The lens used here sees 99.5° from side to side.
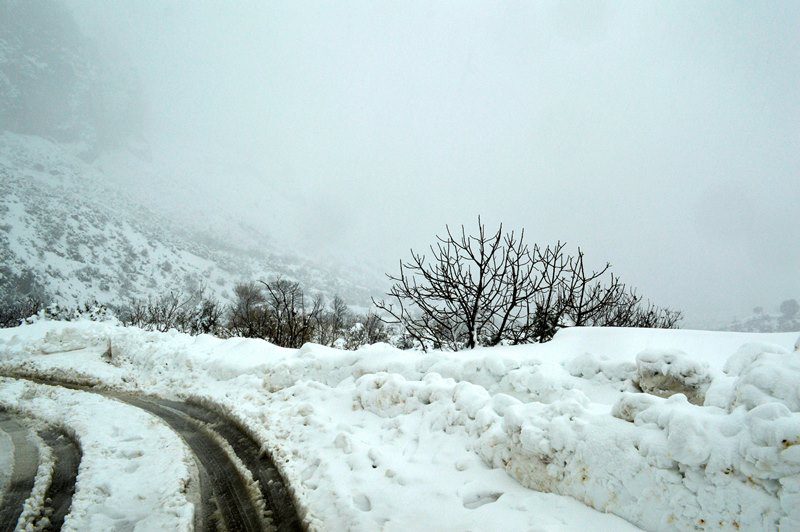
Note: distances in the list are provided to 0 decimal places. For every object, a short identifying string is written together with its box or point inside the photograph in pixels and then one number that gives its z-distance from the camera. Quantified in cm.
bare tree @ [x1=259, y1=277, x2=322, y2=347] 1279
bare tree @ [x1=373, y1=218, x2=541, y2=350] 735
